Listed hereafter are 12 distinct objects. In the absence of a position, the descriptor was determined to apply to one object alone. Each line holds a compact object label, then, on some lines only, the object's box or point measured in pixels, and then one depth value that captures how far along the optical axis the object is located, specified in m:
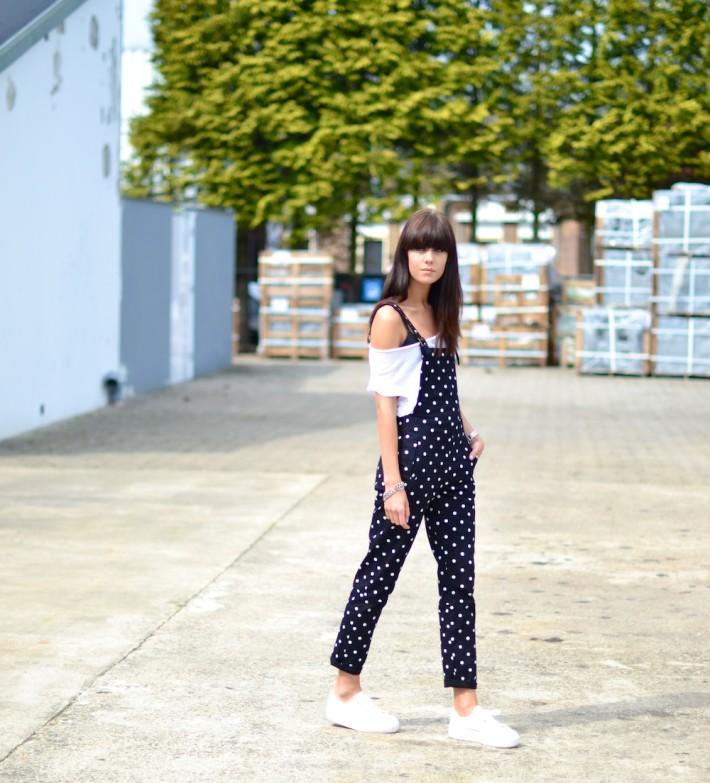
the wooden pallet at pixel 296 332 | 28.73
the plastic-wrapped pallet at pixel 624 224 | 25.14
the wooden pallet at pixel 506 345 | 27.20
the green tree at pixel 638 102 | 28.89
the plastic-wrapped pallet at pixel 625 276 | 25.28
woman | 5.27
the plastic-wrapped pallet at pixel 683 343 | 24.70
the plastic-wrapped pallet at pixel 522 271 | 26.84
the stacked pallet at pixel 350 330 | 28.75
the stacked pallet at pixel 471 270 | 27.30
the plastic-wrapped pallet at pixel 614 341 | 25.03
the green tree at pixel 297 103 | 29.98
